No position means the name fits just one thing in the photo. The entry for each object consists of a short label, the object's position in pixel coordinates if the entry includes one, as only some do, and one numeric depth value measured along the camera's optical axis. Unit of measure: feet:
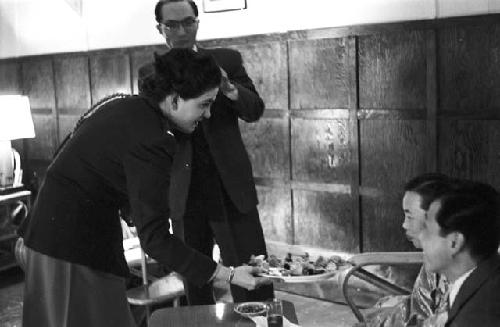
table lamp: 17.22
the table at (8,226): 17.48
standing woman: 7.13
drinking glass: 7.43
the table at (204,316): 7.97
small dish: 7.88
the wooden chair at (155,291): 11.38
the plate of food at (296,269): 9.09
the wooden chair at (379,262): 9.66
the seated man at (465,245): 5.87
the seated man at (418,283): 6.95
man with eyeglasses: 10.59
